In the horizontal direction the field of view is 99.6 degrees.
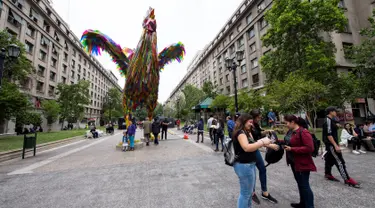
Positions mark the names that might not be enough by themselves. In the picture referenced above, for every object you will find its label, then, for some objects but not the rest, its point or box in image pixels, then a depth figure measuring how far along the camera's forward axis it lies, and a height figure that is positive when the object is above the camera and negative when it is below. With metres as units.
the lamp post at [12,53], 6.60 +3.05
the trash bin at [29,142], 6.67 -0.81
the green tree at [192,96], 34.16 +5.34
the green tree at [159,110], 68.68 +4.78
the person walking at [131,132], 7.60 -0.52
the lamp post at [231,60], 8.89 +3.45
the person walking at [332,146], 3.39 -0.64
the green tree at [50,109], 22.62 +2.01
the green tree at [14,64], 13.85 +5.74
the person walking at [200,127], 10.11 -0.50
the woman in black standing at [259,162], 2.84 -0.81
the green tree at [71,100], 27.09 +4.03
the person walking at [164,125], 11.65 -0.33
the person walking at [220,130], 7.10 -0.51
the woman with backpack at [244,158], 2.00 -0.51
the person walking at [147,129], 9.23 -0.48
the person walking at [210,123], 8.87 -0.23
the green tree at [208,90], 33.78 +6.34
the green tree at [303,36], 12.86 +7.44
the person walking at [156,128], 9.45 -0.43
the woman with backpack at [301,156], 2.34 -0.59
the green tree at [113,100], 52.84 +7.25
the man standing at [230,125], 5.62 -0.21
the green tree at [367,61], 12.15 +4.33
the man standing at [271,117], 11.35 +0.08
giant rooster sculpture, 8.04 +3.13
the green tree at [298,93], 10.73 +1.74
